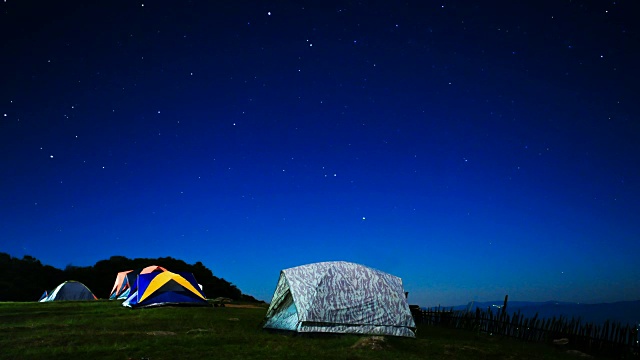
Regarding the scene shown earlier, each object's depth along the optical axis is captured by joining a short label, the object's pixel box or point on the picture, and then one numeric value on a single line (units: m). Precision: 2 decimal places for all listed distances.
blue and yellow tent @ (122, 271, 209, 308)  23.25
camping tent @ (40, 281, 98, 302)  34.75
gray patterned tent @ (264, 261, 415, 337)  13.78
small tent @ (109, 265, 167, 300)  35.44
